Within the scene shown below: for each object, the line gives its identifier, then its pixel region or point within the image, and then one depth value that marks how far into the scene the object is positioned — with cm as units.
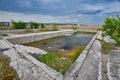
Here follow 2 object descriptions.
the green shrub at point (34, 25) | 1271
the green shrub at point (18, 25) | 1133
